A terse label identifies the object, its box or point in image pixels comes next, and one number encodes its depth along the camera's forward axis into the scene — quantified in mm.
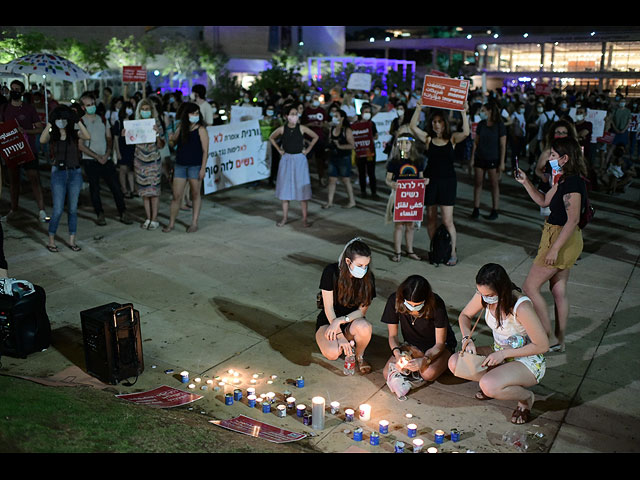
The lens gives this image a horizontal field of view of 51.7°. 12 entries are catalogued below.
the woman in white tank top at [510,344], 4754
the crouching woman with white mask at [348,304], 5426
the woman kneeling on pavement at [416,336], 5031
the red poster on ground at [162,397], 4910
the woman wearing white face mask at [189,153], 9453
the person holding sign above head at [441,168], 8289
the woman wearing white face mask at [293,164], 9906
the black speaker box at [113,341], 5191
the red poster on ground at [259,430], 4445
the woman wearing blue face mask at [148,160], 9688
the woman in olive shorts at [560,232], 5617
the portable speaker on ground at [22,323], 5605
